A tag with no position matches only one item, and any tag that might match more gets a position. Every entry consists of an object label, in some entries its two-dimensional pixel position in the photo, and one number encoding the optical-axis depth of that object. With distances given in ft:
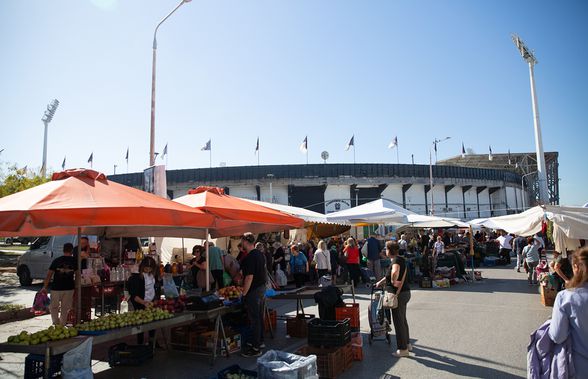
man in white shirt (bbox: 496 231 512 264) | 83.76
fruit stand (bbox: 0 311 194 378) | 16.07
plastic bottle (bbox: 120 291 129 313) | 38.88
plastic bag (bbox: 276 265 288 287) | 51.10
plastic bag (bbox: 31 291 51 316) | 26.58
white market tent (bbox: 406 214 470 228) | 62.44
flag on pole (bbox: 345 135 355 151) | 161.79
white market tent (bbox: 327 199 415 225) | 55.72
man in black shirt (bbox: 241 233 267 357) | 23.75
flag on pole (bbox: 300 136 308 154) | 157.01
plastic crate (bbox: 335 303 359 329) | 24.68
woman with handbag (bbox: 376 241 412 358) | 23.16
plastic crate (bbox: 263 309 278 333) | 29.17
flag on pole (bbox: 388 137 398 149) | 172.86
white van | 52.95
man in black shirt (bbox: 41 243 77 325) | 26.96
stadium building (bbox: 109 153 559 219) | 157.89
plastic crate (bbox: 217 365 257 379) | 17.08
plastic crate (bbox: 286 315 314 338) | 28.27
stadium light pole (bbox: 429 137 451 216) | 155.53
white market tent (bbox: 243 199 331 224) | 52.49
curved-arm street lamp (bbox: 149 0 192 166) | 52.47
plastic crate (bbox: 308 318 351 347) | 20.90
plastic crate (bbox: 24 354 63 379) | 17.69
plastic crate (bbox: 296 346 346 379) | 19.45
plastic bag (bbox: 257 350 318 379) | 15.97
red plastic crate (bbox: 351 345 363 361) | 22.66
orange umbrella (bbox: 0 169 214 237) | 15.85
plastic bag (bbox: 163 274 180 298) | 33.13
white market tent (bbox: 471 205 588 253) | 34.03
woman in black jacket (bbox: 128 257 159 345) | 24.57
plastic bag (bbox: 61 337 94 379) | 16.39
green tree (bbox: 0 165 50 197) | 94.00
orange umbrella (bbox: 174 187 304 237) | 25.22
